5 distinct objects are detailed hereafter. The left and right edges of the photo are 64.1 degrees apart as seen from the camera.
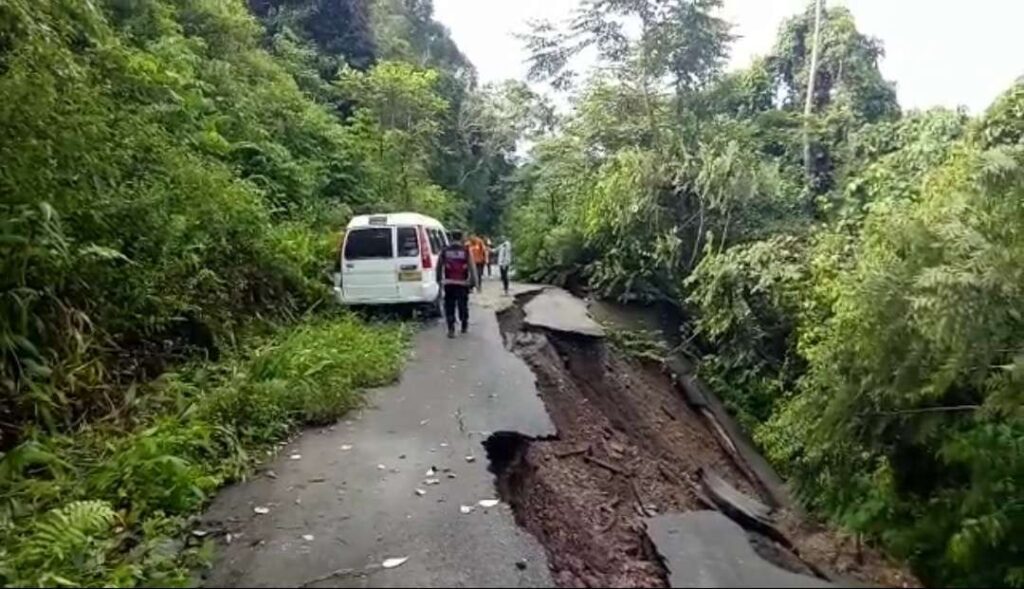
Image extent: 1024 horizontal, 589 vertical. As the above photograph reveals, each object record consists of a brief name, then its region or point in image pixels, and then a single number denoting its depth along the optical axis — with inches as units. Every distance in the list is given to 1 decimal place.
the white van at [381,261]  526.9
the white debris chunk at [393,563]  184.2
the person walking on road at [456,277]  491.2
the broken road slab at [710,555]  179.9
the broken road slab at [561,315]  544.4
